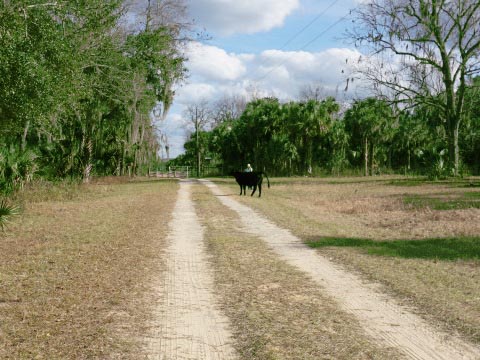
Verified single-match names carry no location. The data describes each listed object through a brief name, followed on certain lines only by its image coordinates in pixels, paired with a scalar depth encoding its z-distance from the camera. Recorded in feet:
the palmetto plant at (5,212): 40.18
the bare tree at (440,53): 107.55
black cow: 78.79
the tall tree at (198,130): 215.51
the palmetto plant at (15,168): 66.08
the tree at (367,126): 160.97
